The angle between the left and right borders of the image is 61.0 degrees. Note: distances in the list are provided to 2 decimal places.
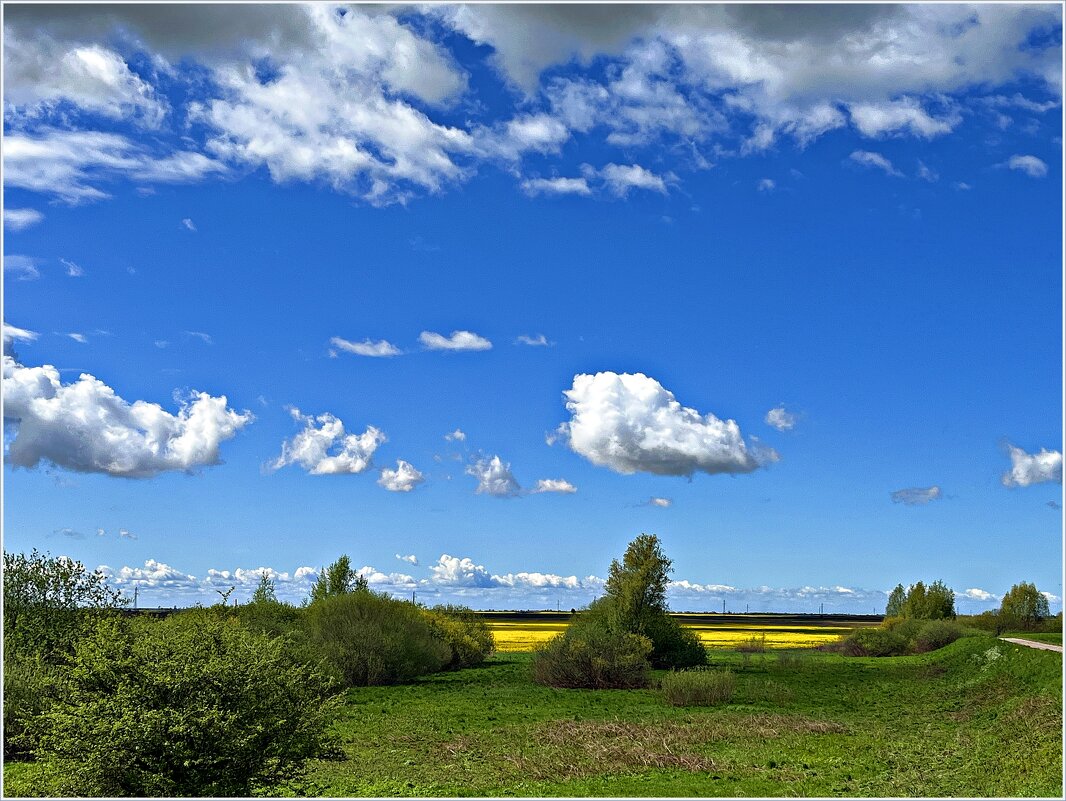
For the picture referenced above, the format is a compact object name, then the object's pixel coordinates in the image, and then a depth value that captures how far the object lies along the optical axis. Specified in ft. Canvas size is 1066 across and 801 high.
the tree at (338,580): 249.75
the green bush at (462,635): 233.82
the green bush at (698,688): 144.66
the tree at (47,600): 115.34
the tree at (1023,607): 343.67
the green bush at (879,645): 303.89
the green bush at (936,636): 299.46
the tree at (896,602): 424.46
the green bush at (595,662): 179.93
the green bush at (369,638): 185.68
